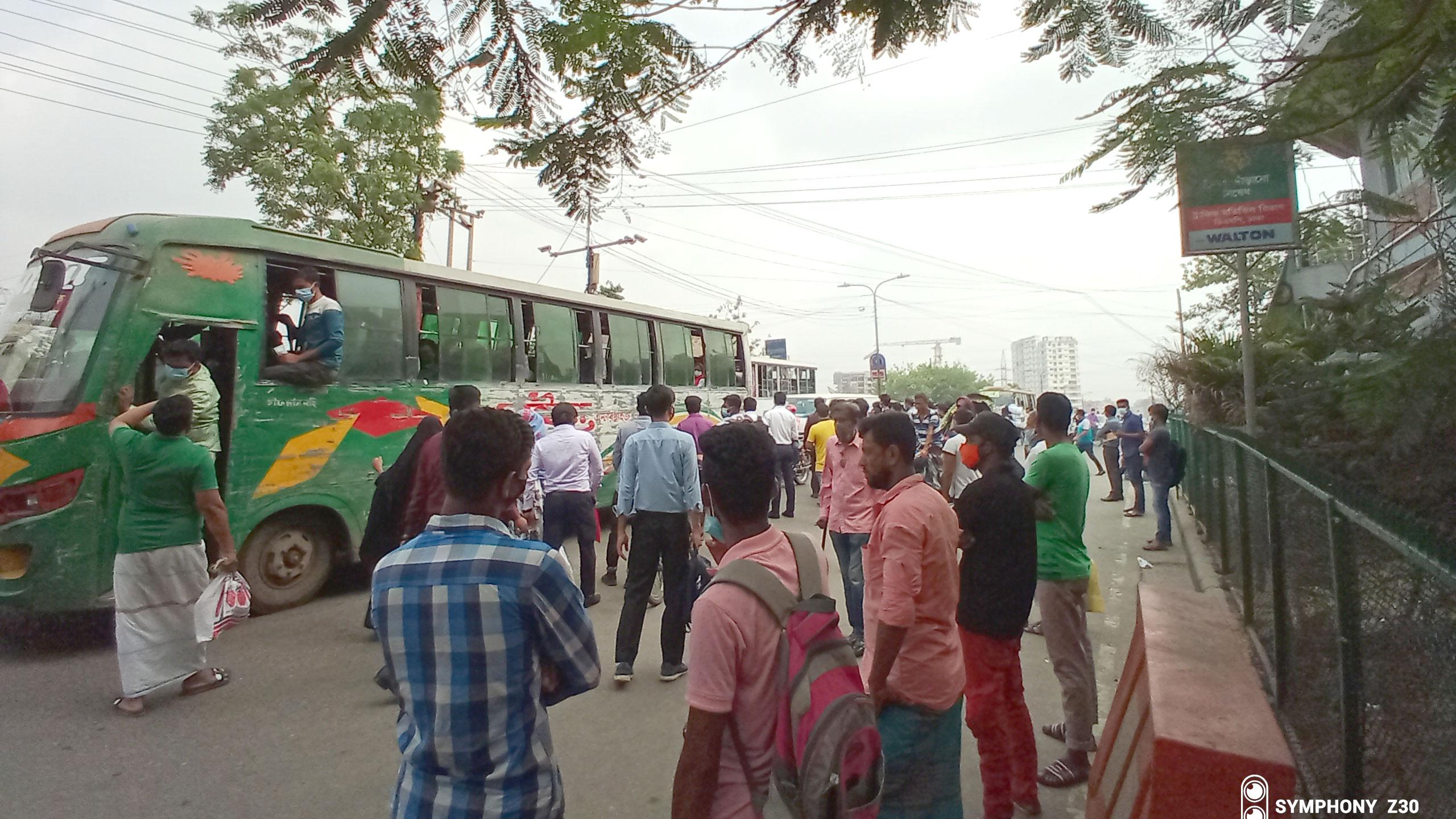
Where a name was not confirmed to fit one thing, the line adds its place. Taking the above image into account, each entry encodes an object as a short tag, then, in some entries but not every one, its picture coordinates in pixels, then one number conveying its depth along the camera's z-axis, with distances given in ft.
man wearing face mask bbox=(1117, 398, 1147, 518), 36.27
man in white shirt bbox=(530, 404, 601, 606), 20.83
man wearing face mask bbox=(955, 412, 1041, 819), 9.71
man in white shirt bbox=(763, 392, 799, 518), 34.55
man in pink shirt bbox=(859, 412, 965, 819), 7.89
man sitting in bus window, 21.30
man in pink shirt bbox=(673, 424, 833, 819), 5.11
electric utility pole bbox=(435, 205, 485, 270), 66.64
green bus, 16.88
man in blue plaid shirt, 5.51
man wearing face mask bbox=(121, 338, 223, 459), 17.19
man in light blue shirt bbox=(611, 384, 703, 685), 15.60
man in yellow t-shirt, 30.94
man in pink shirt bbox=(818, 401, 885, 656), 16.51
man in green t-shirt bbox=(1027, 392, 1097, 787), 11.34
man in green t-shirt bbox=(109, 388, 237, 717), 13.80
